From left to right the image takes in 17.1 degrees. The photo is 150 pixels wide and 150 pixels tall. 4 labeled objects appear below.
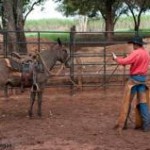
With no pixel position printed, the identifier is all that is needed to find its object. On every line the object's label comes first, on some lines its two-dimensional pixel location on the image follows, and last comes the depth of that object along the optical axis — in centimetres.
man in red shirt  861
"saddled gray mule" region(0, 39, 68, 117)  1008
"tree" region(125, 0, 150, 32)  4220
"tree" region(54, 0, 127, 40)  3618
